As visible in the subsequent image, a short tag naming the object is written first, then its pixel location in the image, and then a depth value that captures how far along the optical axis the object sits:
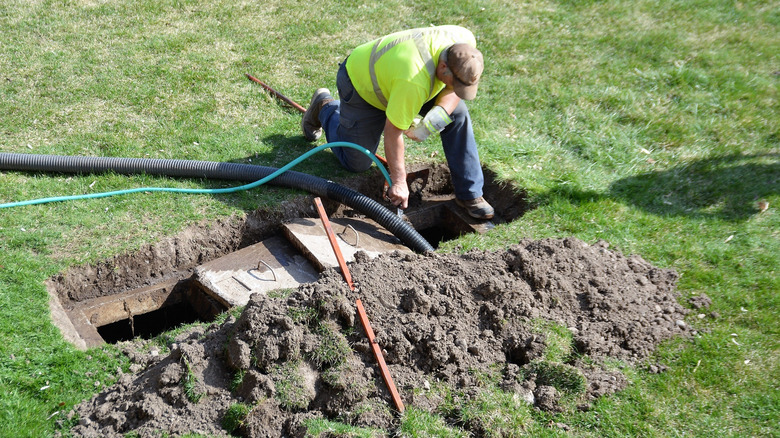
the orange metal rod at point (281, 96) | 6.18
